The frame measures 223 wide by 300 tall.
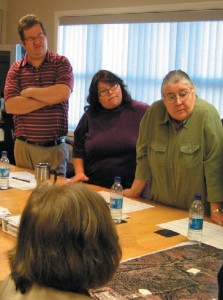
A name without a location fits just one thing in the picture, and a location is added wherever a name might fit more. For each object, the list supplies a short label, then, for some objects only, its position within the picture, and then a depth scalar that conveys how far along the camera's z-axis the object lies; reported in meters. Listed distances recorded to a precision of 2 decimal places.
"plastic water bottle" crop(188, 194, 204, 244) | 1.88
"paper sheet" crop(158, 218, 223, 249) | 1.89
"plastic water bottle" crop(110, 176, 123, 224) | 2.13
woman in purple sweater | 2.94
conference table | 1.78
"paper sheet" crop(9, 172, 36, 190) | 2.76
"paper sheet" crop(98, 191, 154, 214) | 2.35
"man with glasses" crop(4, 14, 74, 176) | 3.27
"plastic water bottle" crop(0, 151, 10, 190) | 2.69
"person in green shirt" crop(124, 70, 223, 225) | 2.20
